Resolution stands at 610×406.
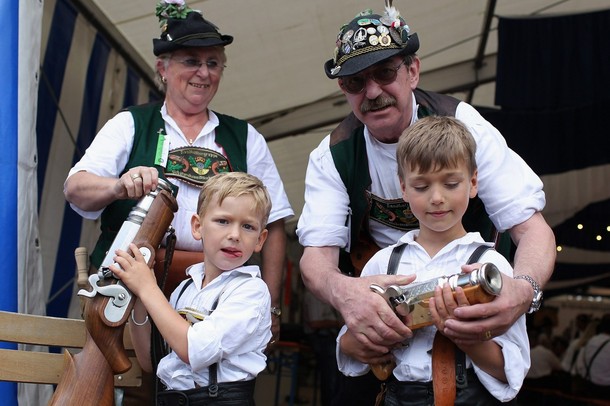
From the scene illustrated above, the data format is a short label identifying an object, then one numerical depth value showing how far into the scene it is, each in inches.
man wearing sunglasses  82.3
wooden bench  81.0
